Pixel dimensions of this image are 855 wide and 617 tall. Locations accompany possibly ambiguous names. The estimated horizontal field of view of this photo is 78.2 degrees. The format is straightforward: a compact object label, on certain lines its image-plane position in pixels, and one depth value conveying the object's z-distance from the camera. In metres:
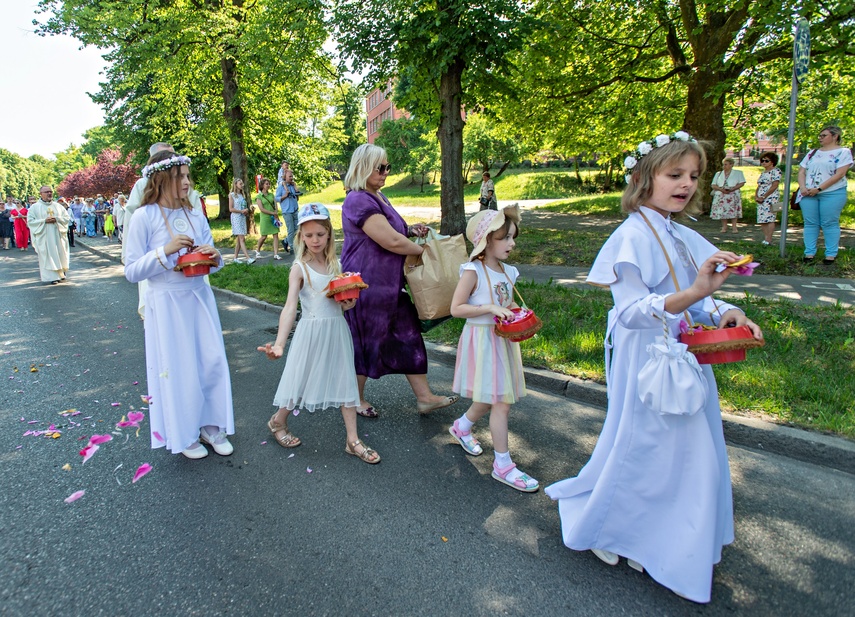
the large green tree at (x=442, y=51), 9.40
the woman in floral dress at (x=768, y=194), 10.15
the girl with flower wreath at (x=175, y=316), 3.36
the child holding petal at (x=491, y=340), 3.21
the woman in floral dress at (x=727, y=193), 12.22
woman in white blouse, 7.71
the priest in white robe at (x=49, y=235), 11.83
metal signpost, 7.69
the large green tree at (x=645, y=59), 11.20
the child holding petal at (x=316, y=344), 3.58
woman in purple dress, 3.64
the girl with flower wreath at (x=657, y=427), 2.21
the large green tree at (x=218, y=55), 13.12
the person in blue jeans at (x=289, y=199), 12.98
